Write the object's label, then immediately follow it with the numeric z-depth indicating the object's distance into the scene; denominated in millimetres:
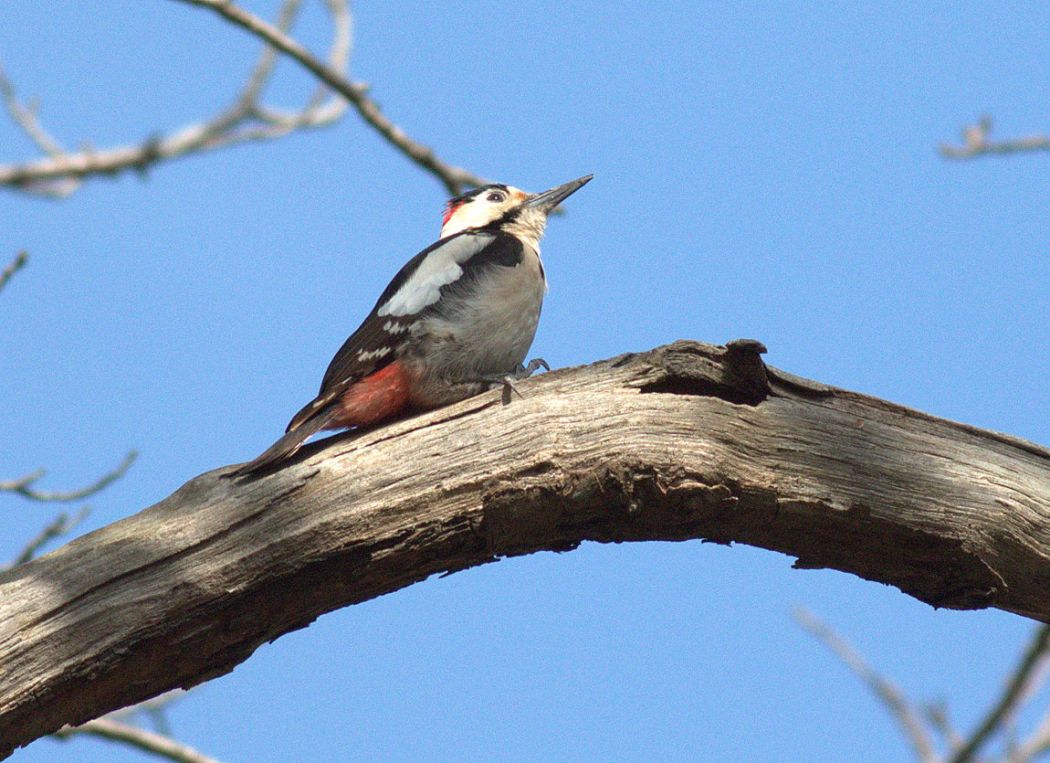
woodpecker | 8023
